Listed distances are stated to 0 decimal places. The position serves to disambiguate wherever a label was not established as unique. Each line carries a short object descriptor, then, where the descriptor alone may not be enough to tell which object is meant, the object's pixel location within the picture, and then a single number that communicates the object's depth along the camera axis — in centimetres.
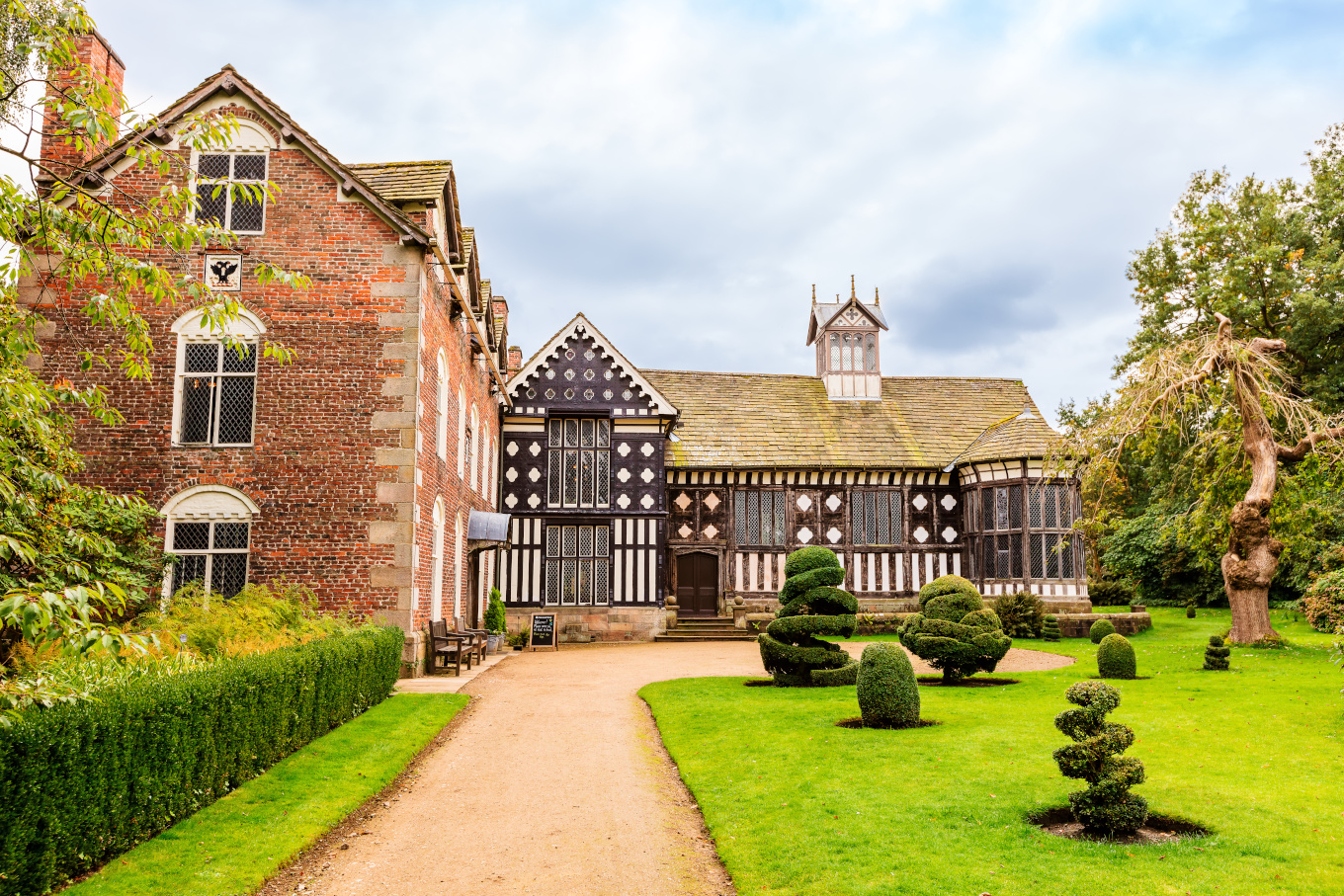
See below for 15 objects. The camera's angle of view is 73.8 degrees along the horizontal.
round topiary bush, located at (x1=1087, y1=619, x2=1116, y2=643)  2322
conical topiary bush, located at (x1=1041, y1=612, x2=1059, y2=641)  2570
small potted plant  2398
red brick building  1569
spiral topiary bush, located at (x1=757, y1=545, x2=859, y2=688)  1614
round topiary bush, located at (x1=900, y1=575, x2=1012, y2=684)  1609
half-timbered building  2723
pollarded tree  1881
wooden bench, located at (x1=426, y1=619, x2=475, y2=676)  1767
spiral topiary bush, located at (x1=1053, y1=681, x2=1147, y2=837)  722
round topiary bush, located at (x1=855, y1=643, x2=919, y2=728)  1171
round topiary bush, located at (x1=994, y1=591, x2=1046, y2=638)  2569
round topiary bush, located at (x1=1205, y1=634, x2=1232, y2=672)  1708
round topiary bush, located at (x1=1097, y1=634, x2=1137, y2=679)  1652
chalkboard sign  2562
